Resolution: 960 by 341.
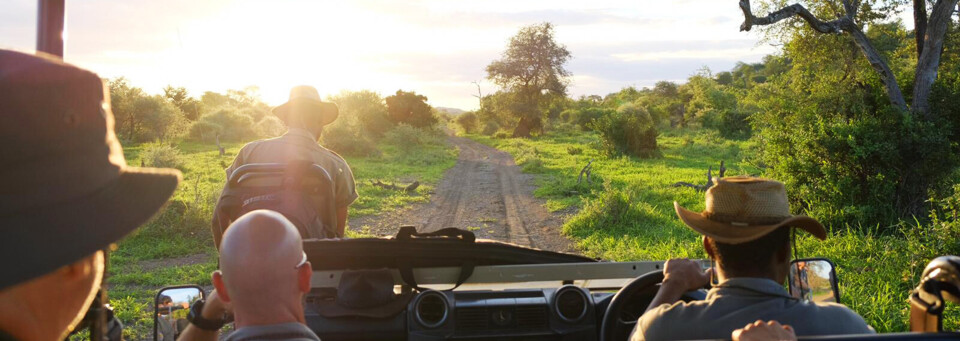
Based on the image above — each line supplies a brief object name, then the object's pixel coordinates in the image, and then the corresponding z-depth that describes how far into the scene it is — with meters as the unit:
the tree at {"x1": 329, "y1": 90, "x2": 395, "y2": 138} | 37.84
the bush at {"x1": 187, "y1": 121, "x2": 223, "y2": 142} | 30.71
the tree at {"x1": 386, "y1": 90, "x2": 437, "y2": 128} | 41.44
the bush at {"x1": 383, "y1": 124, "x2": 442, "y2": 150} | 31.03
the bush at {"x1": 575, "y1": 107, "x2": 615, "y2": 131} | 47.72
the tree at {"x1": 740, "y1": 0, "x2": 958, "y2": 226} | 8.11
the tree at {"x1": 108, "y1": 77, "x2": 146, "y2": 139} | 29.35
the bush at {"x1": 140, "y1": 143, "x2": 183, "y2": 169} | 15.99
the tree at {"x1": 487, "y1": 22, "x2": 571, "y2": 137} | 44.88
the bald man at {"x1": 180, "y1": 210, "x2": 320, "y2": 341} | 1.53
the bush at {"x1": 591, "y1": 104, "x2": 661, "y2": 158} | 20.72
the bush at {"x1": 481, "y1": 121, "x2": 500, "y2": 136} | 51.24
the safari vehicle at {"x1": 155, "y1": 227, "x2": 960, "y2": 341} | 2.49
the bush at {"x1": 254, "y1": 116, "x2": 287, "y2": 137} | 30.56
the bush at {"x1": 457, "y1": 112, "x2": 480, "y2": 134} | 58.06
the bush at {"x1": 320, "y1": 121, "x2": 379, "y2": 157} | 23.30
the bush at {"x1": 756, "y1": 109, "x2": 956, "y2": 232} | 8.05
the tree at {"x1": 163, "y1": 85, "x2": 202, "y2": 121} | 36.71
